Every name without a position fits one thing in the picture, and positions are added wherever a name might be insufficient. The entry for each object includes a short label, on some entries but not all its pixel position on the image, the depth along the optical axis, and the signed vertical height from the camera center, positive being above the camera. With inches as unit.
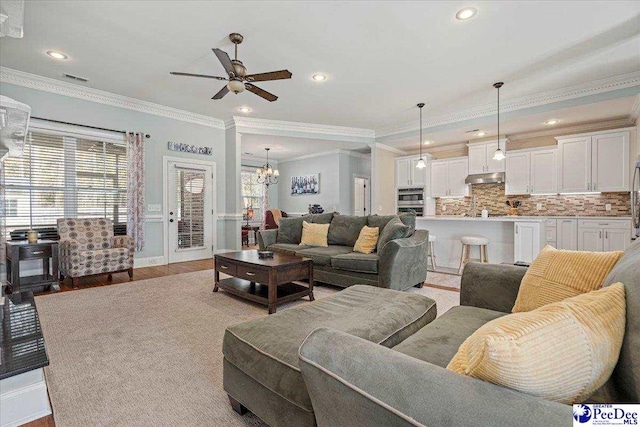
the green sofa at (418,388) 24.2 -16.4
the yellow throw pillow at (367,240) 155.8 -15.7
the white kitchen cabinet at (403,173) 295.3 +36.9
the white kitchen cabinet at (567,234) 213.6 -17.6
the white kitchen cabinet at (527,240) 165.8 -17.0
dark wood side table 146.6 -25.9
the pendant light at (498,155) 191.6 +34.6
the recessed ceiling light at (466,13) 111.0 +73.6
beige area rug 62.7 -41.1
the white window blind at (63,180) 167.8 +18.8
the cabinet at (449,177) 269.1 +29.9
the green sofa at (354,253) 133.5 -21.7
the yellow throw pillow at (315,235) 180.7 -14.8
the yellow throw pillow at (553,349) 25.0 -12.3
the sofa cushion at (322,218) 193.3 -5.0
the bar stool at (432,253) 204.7 -29.5
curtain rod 172.5 +53.0
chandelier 337.1 +42.6
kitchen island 167.6 -15.5
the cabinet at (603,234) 196.5 -16.7
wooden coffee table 118.3 -27.3
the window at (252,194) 393.7 +22.2
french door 229.0 -0.1
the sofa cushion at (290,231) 193.8 -13.2
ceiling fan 124.7 +57.3
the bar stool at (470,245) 179.6 -22.5
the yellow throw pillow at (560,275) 50.3 -11.8
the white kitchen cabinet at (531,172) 227.8 +29.4
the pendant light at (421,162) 209.5 +33.4
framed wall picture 360.2 +32.1
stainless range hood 247.0 +25.9
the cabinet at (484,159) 249.3 +43.3
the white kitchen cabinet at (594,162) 200.7 +32.7
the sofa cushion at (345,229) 175.0 -11.4
